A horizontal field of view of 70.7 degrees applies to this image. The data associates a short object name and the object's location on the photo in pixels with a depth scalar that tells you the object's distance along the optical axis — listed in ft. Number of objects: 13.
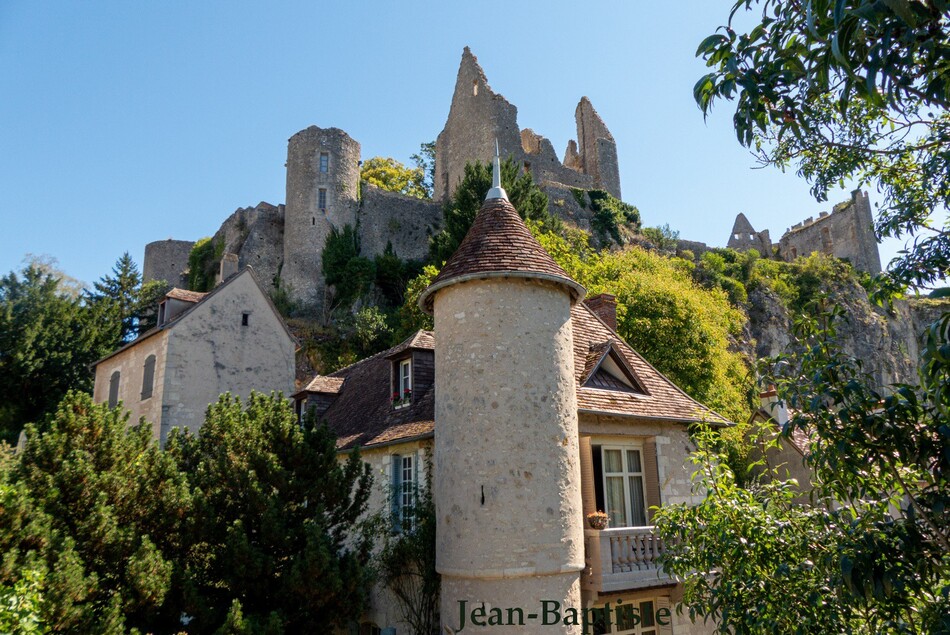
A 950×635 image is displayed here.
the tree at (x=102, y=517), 27.07
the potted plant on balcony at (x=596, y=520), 36.22
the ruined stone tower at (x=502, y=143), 150.82
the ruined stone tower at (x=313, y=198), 136.67
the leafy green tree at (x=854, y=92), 12.44
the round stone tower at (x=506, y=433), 32.78
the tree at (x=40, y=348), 101.86
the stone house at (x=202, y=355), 66.49
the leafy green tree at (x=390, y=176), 178.40
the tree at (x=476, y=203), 104.12
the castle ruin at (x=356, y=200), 138.62
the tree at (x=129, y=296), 124.98
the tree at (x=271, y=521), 31.30
